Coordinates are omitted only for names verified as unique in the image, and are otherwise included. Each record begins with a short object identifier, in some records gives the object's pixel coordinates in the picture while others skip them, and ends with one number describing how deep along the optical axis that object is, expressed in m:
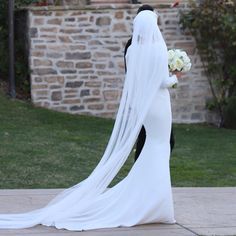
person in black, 16.06
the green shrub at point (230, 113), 32.59
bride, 14.62
